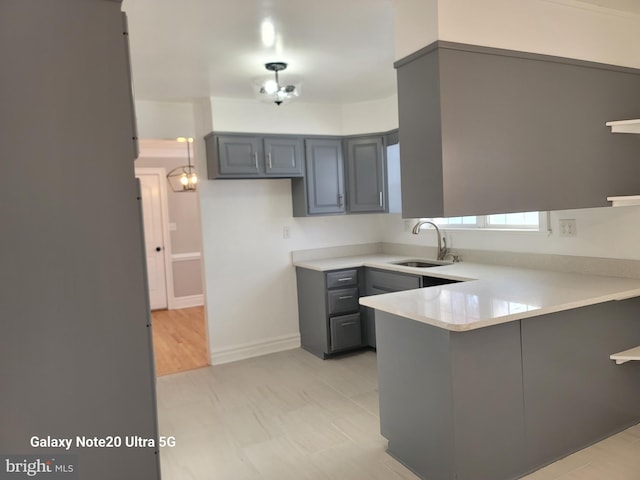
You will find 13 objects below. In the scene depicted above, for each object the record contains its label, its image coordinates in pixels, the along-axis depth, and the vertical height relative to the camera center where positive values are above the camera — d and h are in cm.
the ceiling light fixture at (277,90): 296 +82
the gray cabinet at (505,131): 212 +36
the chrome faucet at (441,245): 412 -34
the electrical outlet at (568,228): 303 -18
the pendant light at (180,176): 667 +66
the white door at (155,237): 685 -24
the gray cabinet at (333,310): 418 -91
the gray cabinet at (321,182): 434 +30
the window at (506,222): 330 -14
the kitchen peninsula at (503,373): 210 -84
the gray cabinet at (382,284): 357 -63
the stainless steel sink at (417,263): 419 -51
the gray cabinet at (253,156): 399 +54
